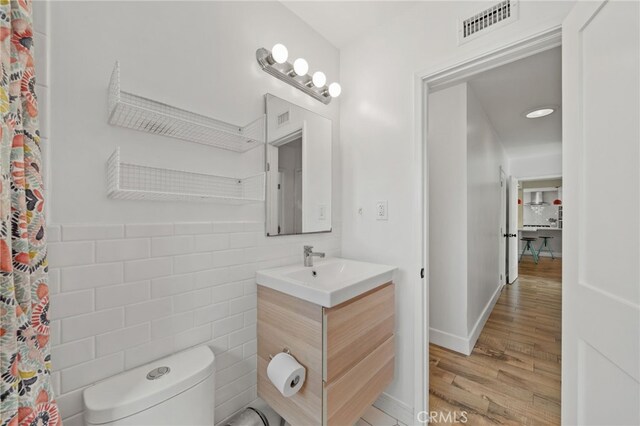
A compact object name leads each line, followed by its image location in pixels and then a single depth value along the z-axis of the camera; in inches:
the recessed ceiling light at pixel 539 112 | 121.6
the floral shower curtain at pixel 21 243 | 25.0
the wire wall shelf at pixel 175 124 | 38.2
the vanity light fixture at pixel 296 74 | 57.7
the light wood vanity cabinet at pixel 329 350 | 44.6
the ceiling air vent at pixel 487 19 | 49.3
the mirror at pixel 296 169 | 60.4
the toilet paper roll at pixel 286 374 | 44.3
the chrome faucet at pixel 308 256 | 63.6
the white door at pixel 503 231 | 169.6
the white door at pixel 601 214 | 30.0
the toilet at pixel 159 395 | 32.8
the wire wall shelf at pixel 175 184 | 37.9
